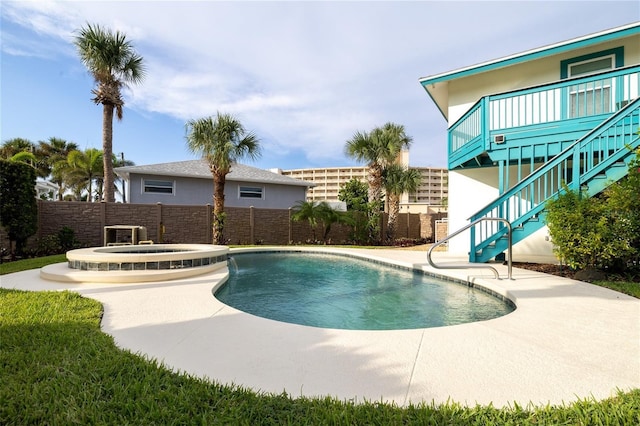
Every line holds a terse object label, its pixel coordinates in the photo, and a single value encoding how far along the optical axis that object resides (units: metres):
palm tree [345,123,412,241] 18.64
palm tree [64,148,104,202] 25.67
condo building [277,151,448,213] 78.94
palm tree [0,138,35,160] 27.64
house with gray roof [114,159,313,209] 18.41
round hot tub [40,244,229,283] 6.35
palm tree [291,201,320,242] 16.77
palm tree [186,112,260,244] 14.10
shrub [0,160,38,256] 9.65
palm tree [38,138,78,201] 29.70
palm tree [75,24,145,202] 15.04
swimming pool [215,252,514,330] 4.65
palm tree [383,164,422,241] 19.81
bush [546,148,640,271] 6.11
